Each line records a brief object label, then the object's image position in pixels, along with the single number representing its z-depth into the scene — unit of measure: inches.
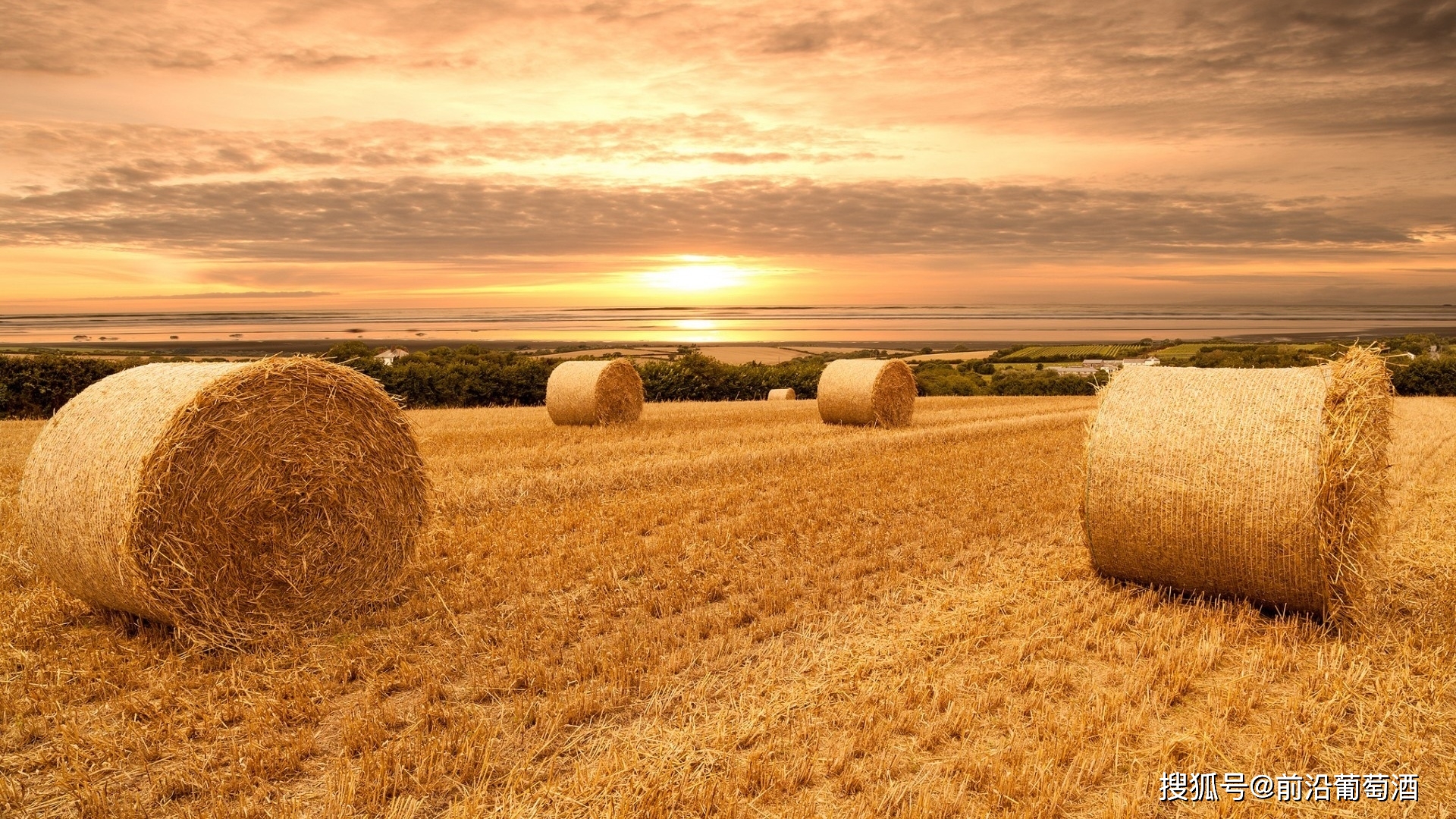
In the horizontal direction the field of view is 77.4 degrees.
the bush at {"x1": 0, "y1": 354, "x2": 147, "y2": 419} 879.7
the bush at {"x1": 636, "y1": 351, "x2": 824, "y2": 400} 1252.5
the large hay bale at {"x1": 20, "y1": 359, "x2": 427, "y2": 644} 240.8
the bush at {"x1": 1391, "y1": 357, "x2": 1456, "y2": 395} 1251.8
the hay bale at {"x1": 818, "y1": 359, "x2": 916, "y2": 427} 732.0
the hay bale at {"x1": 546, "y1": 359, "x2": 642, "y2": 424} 713.6
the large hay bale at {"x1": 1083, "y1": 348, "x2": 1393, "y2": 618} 240.5
